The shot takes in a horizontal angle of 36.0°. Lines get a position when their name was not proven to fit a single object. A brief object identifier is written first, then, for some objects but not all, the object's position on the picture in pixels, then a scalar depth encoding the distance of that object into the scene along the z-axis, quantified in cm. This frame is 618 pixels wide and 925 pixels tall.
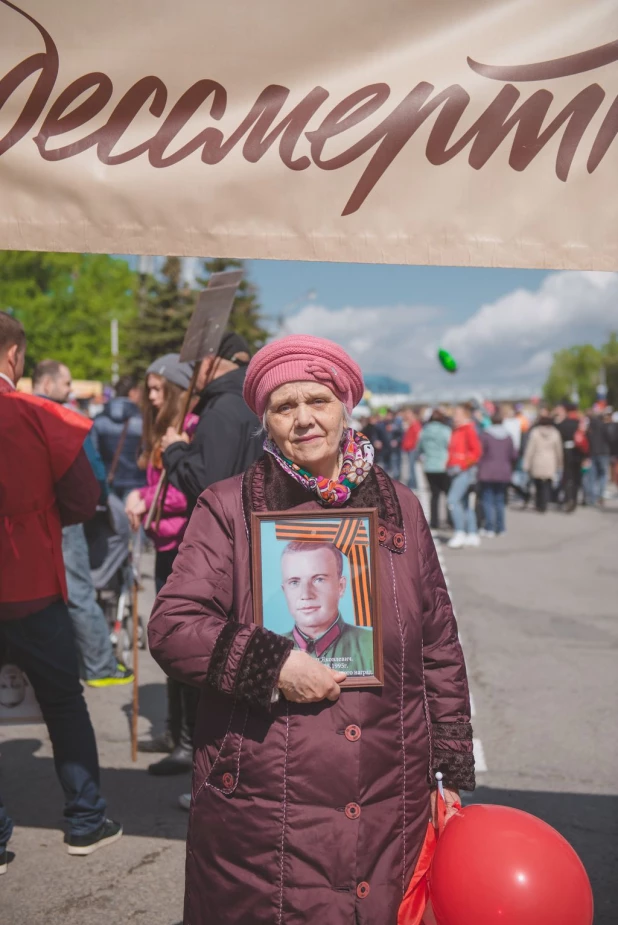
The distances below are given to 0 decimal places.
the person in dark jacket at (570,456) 1956
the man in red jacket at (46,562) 374
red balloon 201
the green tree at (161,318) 4894
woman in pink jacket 478
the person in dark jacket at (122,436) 916
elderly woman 215
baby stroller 718
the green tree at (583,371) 12775
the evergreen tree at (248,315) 4891
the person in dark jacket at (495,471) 1529
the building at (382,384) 9854
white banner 257
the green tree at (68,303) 4419
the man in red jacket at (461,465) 1412
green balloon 2094
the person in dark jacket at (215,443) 421
